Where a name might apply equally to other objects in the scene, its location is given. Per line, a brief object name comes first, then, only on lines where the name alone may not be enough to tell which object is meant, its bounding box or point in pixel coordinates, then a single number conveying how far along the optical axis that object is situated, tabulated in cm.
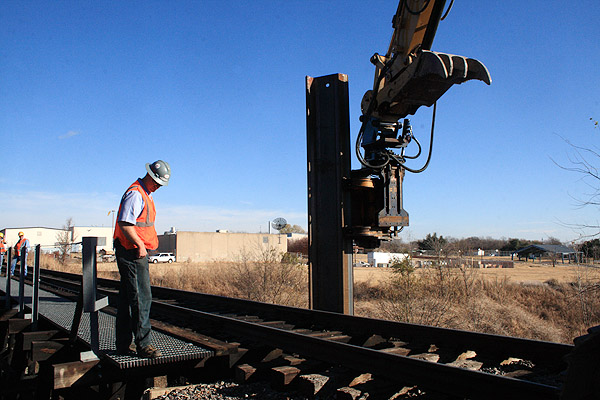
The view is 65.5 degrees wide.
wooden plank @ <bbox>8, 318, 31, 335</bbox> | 678
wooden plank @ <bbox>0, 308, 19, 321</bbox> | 759
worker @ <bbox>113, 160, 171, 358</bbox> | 432
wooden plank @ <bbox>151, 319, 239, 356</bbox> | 472
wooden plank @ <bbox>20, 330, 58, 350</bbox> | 595
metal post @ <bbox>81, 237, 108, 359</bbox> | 418
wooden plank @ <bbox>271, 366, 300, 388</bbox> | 421
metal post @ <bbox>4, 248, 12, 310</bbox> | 852
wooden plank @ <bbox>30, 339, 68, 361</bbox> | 539
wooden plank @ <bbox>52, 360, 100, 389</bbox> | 395
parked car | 6631
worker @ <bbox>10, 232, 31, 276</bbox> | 1505
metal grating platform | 419
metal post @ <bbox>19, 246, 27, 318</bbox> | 725
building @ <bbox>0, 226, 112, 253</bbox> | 10125
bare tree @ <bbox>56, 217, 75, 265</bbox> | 4564
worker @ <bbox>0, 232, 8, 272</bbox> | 1652
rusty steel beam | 762
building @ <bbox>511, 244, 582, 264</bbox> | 8187
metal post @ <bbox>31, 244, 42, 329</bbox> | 657
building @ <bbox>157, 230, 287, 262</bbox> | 7719
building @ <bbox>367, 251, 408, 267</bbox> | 7188
